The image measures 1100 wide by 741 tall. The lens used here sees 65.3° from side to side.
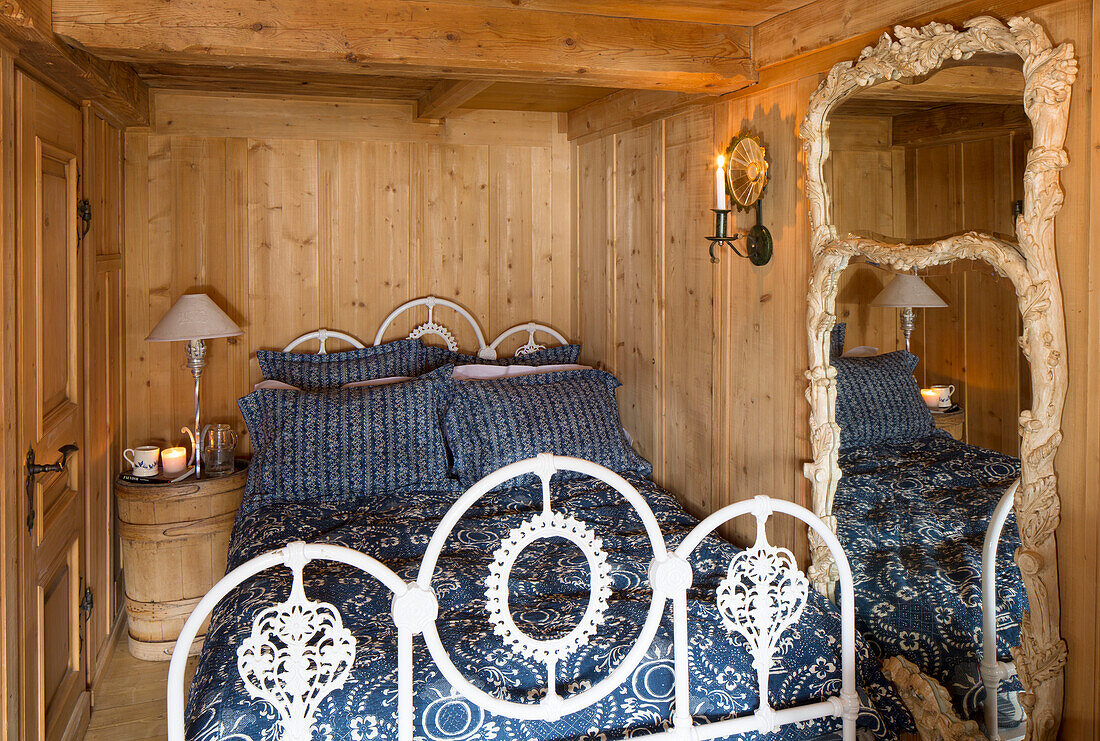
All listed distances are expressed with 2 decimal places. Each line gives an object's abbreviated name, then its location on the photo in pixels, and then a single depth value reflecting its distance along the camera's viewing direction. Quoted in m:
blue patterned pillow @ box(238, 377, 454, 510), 2.93
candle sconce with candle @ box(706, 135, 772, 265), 2.46
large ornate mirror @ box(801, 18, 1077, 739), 1.60
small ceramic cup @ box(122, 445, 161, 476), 3.25
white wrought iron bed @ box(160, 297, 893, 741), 1.44
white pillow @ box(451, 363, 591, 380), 3.60
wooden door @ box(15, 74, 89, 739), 2.16
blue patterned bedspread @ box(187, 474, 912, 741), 1.65
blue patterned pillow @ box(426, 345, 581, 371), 3.75
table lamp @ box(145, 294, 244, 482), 3.22
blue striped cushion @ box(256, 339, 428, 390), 3.42
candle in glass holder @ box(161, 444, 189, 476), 3.29
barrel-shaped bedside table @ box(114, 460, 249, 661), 3.16
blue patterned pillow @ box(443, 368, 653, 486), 3.07
